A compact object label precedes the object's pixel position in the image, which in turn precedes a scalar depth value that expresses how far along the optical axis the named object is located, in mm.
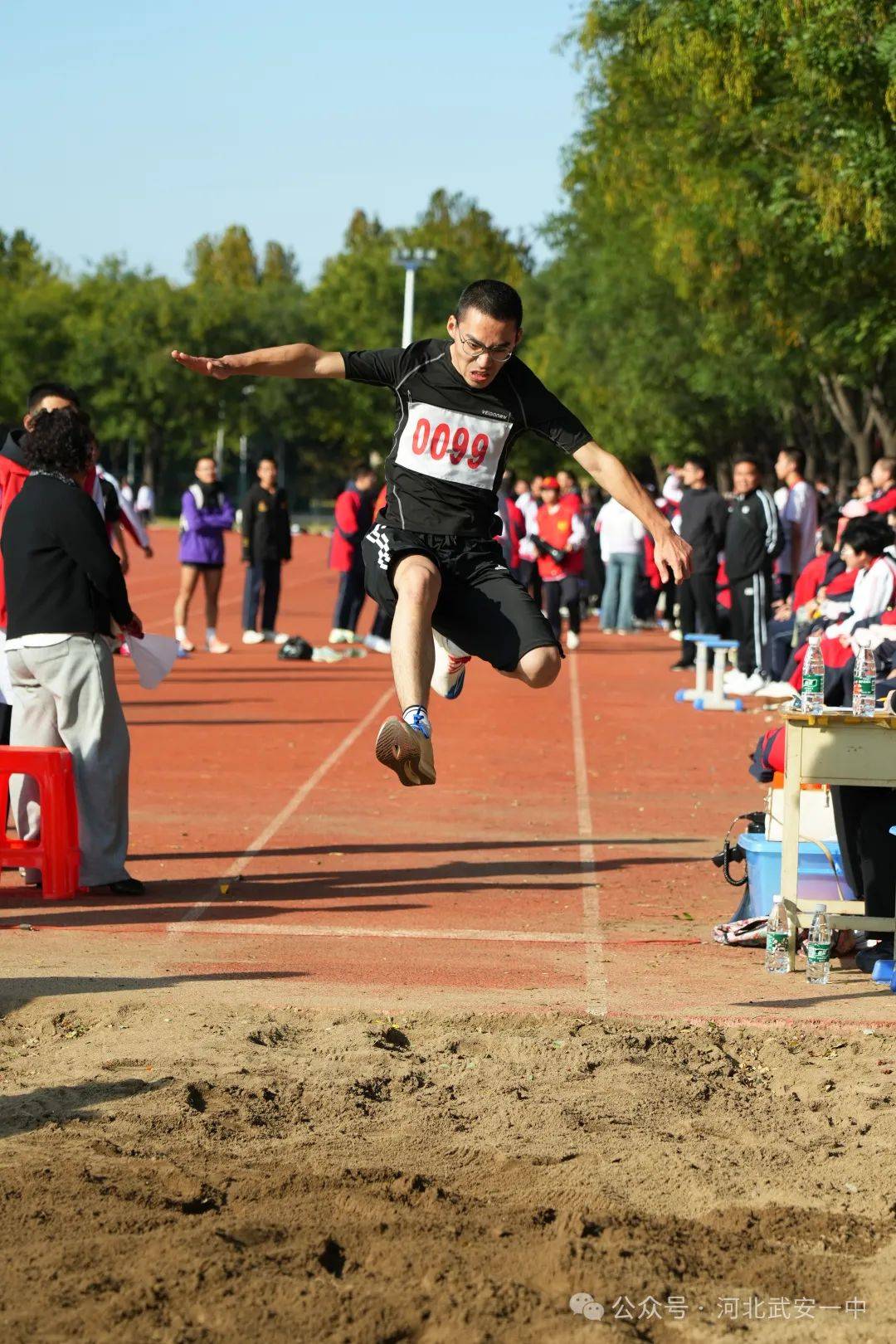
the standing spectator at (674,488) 23128
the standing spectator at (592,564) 26359
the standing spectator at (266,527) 19828
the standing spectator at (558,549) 20672
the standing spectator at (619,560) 22234
